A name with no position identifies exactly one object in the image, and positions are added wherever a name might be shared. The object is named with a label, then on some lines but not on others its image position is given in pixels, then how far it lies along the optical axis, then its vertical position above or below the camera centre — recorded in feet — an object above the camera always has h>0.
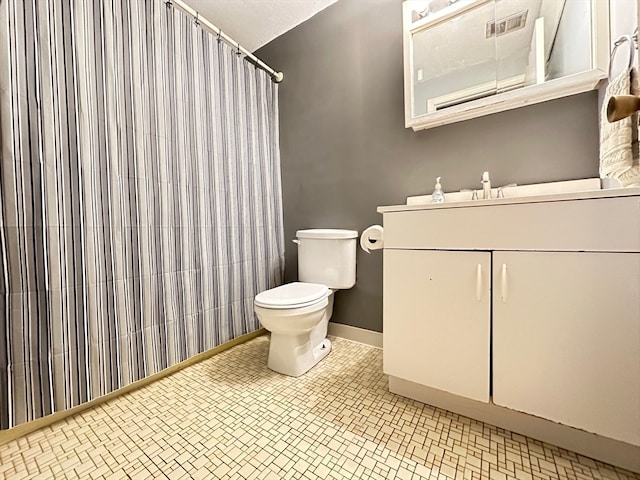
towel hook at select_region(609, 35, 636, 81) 2.62 +1.86
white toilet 4.06 -1.12
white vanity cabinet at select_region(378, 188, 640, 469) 2.39 -0.96
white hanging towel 2.55 +0.83
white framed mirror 3.48 +2.65
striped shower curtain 2.97 +0.56
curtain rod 4.36 +3.90
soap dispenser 4.28 +0.54
